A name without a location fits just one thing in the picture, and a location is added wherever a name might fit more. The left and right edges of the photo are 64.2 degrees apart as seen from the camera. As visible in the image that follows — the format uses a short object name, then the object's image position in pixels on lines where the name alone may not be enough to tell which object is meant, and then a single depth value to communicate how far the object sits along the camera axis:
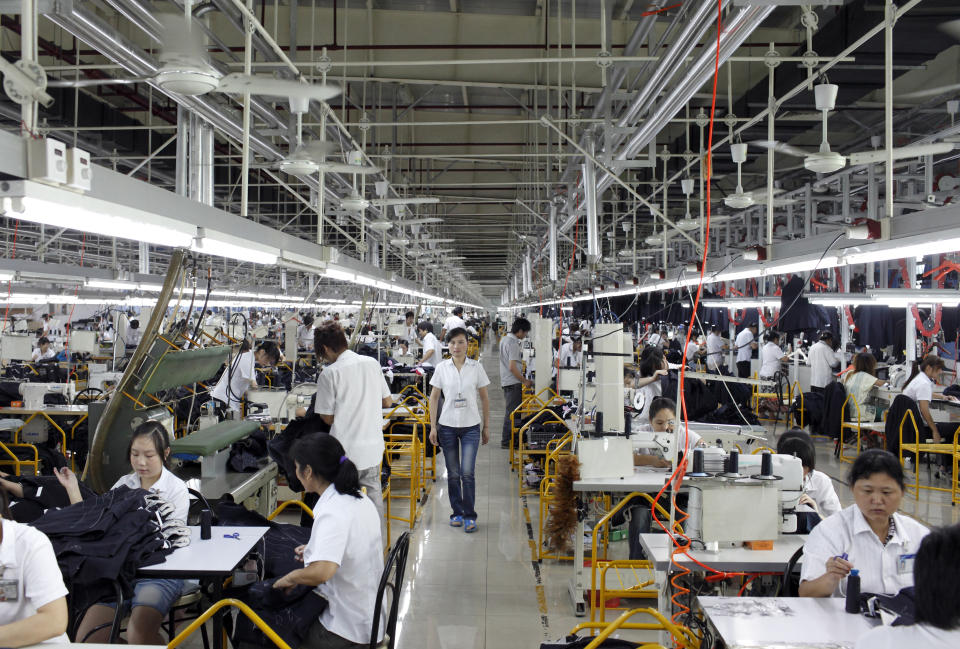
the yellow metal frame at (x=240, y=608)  2.55
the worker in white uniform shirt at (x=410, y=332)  15.98
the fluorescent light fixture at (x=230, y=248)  3.81
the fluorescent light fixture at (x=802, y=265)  4.68
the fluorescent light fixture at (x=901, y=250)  3.42
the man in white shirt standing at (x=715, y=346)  15.50
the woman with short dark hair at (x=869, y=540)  3.14
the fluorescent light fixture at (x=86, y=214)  2.28
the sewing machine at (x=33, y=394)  8.44
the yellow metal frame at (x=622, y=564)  4.11
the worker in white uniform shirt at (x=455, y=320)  13.12
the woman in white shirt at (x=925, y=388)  8.38
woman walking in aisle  6.43
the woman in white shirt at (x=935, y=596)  2.05
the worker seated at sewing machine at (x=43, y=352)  14.79
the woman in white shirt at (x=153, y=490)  3.49
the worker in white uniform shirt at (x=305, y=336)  17.80
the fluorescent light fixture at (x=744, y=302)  11.38
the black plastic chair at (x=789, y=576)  3.40
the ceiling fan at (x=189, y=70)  2.65
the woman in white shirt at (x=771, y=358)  12.38
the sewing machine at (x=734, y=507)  3.64
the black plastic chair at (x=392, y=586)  2.98
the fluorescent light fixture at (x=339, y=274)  6.82
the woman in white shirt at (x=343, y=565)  3.09
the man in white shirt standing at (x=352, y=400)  4.90
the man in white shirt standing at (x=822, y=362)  11.31
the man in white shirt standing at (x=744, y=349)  14.15
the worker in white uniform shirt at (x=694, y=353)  15.78
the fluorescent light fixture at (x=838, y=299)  8.81
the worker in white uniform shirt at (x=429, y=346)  11.85
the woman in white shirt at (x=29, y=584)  2.54
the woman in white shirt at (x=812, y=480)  4.45
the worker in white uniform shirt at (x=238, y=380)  7.82
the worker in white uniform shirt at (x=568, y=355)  11.55
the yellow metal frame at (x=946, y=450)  7.87
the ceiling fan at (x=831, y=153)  3.93
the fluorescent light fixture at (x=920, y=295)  7.94
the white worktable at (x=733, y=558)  3.55
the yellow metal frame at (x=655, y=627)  2.47
